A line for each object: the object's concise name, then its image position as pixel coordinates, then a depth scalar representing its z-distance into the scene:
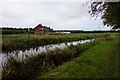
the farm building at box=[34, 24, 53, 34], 36.18
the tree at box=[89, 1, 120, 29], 6.02
